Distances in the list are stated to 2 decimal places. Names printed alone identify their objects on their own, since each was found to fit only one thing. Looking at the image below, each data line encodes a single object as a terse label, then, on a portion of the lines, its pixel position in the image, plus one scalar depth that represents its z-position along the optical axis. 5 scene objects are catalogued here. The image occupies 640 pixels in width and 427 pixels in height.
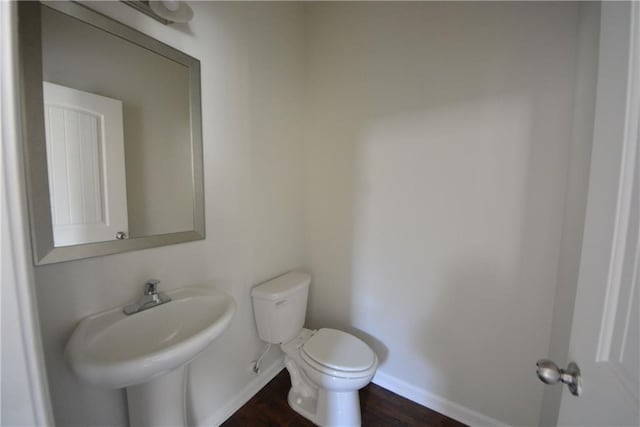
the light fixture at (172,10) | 0.88
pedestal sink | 0.64
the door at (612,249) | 0.39
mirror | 0.71
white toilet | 1.15
